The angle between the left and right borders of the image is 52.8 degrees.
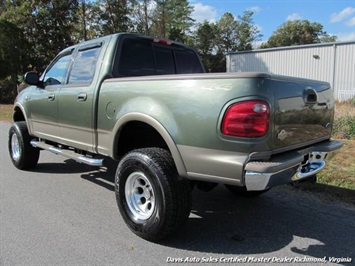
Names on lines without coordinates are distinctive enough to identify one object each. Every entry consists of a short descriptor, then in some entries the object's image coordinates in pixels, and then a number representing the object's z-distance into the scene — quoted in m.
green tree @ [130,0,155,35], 33.91
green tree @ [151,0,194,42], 38.00
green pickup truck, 2.88
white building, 23.81
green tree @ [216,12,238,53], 54.47
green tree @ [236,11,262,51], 58.03
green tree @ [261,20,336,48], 65.19
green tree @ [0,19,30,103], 23.81
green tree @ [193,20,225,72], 49.16
